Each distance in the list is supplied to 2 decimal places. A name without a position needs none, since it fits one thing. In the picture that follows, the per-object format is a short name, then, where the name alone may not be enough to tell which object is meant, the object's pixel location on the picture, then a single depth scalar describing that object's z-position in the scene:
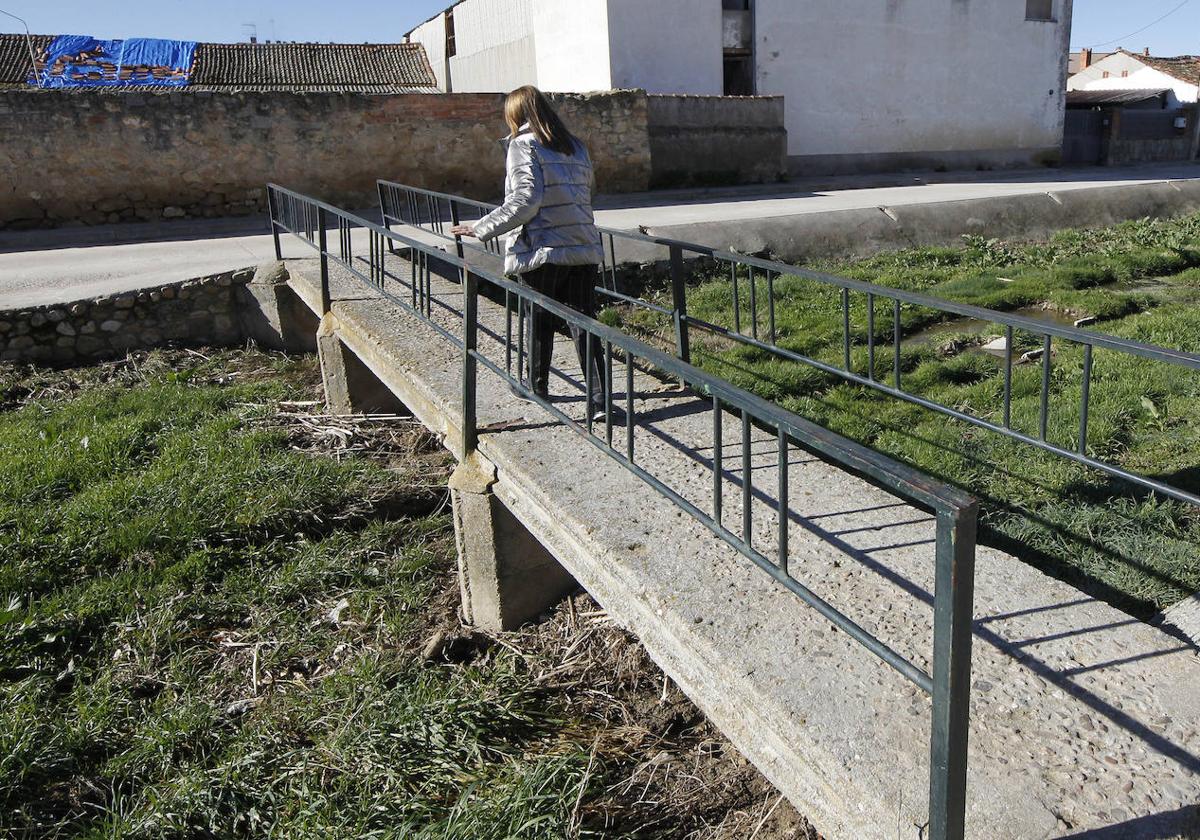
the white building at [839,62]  18.38
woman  4.03
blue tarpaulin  24.09
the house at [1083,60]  42.87
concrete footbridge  1.84
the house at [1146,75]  31.89
